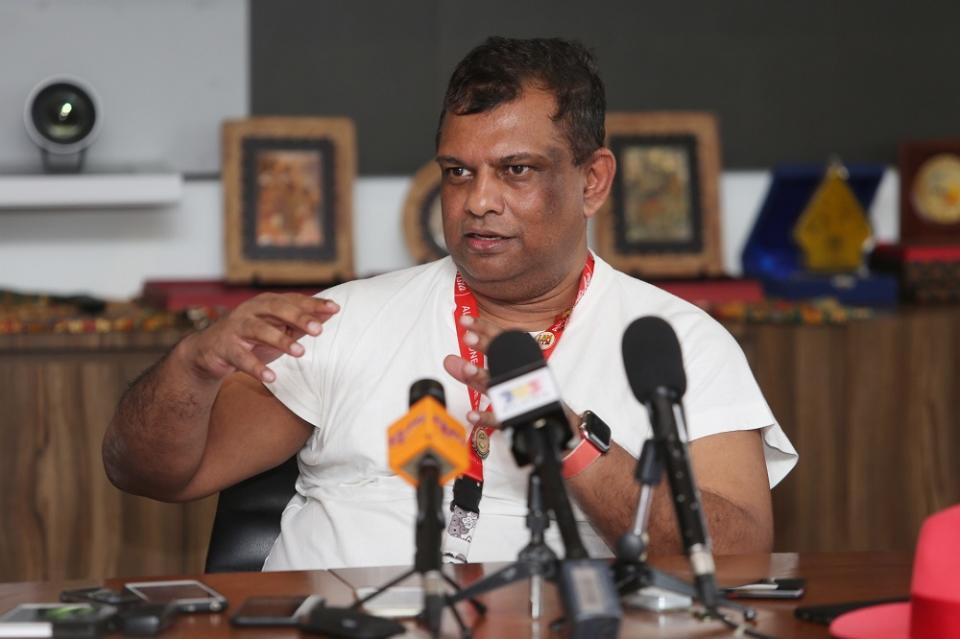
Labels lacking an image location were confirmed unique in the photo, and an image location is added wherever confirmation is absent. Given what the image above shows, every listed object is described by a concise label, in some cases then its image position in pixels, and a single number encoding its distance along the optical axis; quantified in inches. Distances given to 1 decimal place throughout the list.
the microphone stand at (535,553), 118.8
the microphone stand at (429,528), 110.3
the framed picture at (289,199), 198.5
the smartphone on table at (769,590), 139.0
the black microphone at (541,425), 108.1
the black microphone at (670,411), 116.1
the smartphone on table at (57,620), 122.1
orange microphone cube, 110.6
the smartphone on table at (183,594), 132.9
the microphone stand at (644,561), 116.5
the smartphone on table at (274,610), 127.5
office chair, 162.4
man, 160.6
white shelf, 195.0
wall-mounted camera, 196.7
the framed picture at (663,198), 202.4
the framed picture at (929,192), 208.6
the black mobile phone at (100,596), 133.7
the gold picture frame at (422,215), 202.3
